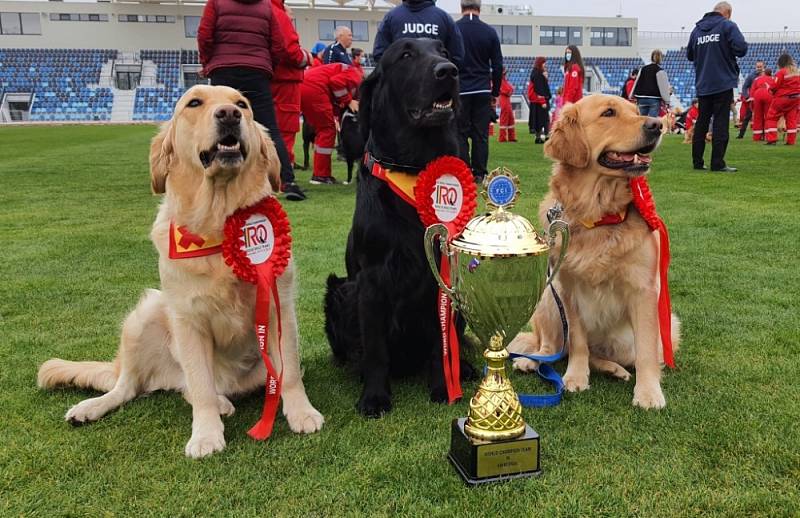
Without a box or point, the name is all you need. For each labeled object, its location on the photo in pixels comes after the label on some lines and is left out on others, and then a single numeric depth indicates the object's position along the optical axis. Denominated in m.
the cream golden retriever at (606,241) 2.51
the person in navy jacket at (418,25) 6.48
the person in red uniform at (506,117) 17.22
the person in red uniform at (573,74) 12.55
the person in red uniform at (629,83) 14.45
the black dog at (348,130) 6.25
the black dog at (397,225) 2.52
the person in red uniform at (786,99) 14.14
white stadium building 42.22
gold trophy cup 1.87
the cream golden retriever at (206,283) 2.23
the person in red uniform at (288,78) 6.72
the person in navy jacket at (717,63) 8.78
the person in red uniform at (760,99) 15.00
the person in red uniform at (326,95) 8.59
